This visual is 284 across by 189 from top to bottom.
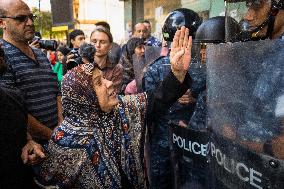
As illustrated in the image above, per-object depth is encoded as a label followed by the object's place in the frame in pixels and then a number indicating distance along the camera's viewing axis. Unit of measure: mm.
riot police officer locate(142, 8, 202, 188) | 2883
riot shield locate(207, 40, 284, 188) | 1025
